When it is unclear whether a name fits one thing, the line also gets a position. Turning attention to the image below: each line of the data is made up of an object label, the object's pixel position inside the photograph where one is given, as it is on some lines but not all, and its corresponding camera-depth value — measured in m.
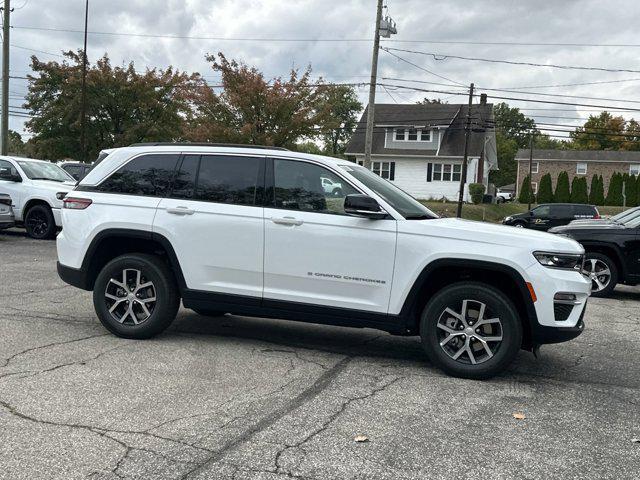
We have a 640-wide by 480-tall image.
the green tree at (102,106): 35.72
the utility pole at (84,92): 30.41
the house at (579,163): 66.50
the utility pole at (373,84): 26.06
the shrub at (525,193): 54.59
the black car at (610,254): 10.34
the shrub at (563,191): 53.09
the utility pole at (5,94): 23.14
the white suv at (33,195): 14.82
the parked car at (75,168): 20.47
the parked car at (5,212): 13.70
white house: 46.38
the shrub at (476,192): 43.72
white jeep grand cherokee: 5.23
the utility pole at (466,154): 37.96
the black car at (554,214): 27.81
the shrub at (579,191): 52.62
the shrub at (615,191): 52.72
